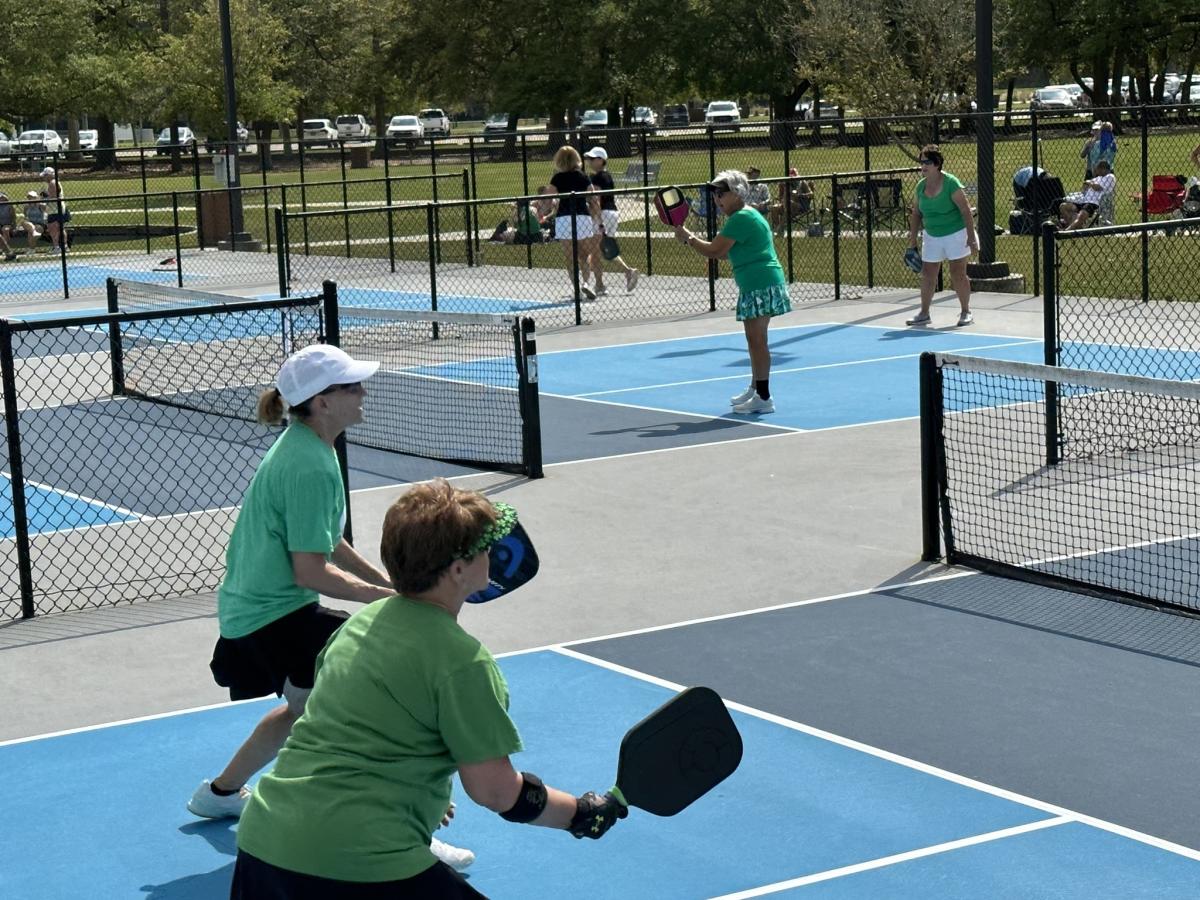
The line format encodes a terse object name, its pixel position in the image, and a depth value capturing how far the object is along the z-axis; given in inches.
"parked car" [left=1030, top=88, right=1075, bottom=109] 3184.1
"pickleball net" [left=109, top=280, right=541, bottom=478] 507.8
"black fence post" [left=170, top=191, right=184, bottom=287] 1026.7
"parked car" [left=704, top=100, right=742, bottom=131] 3567.9
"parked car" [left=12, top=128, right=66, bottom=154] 3195.9
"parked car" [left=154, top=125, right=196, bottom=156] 3308.8
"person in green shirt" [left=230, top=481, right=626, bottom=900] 151.6
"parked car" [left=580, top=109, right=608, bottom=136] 3351.4
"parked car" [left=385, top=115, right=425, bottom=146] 3590.1
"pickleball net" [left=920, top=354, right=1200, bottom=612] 382.6
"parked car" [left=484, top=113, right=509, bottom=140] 3691.9
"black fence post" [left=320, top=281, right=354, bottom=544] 377.2
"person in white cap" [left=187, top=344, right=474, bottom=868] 225.1
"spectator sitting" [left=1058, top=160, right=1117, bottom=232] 1030.4
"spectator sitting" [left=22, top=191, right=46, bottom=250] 1397.6
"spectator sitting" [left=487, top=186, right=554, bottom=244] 951.0
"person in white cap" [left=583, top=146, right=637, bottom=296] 920.9
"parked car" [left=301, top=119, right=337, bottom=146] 3572.8
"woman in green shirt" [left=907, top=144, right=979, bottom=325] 747.4
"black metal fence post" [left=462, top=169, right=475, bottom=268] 973.8
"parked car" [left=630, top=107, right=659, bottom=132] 3518.7
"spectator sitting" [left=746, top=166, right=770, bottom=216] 1054.4
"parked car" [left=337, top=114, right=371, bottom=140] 3886.1
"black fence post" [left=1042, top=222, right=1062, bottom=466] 452.1
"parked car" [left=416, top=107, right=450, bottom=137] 3978.8
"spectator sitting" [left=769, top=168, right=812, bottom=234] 1192.5
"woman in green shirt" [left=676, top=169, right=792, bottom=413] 564.1
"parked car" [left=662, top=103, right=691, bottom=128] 3954.2
